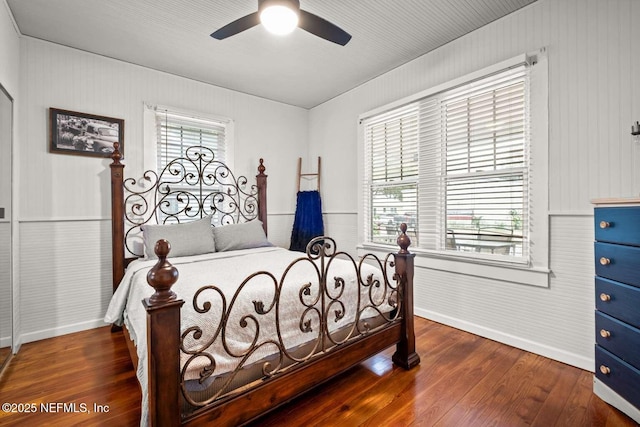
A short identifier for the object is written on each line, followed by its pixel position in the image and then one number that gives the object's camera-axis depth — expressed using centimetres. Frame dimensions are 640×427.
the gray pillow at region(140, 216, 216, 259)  270
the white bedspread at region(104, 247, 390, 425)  134
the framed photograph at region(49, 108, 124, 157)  271
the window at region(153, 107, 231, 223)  329
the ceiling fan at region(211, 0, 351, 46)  181
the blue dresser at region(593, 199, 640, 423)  151
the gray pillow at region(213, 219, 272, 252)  303
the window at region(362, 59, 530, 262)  240
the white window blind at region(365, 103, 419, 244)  318
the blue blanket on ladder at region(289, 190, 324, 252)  405
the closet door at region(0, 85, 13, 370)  209
